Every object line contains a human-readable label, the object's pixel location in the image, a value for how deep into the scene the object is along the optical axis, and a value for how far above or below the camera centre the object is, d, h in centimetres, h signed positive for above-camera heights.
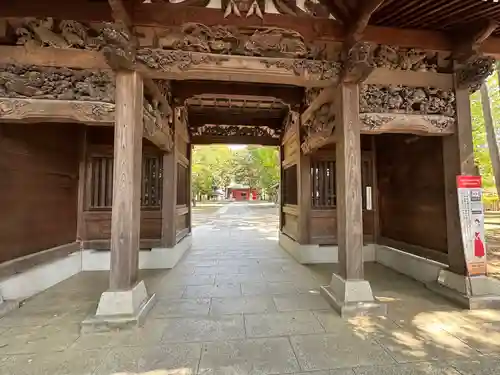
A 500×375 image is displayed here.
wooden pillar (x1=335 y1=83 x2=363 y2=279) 337 +18
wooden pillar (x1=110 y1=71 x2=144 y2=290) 301 +19
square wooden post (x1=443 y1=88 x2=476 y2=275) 372 +47
